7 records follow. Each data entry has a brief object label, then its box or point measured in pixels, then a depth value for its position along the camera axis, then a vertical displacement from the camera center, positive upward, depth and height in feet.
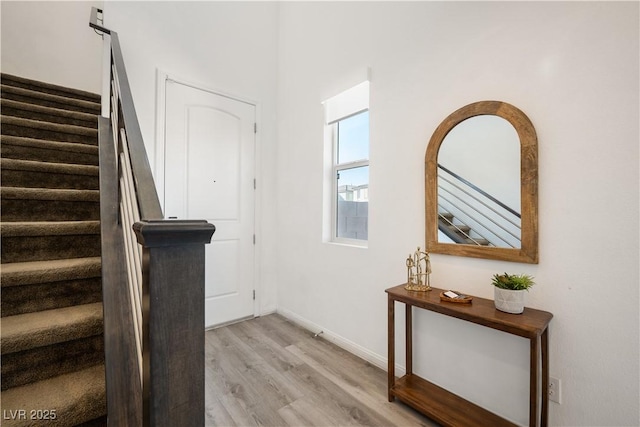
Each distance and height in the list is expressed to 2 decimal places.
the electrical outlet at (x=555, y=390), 4.33 -2.78
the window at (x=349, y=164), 7.97 +1.56
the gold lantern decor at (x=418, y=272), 5.64 -1.21
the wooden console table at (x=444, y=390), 3.89 -2.48
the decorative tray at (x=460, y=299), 4.78 -1.47
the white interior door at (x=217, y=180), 8.55 +1.14
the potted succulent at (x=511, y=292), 4.25 -1.19
